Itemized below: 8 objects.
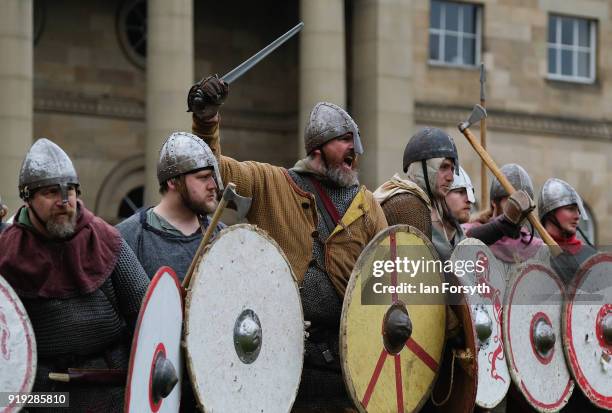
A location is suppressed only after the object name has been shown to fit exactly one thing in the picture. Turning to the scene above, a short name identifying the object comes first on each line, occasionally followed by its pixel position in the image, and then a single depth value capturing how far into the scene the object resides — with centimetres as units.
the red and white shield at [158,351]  598
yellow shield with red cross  697
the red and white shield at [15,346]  582
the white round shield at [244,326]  634
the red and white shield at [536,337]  839
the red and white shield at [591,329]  873
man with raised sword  728
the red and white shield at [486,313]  812
